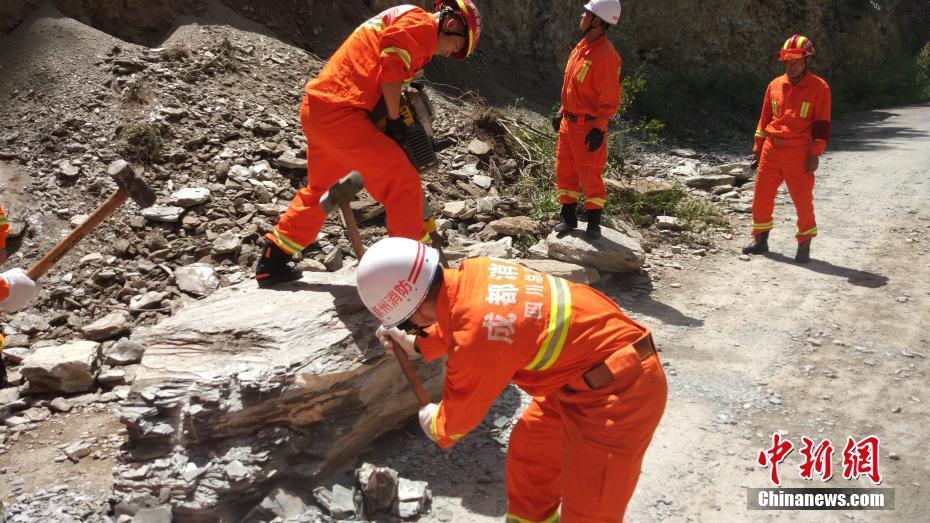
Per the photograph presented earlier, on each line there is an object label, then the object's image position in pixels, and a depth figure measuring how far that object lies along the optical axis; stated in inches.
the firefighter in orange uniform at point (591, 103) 211.0
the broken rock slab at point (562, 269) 198.4
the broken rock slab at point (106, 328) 173.5
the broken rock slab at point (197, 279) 190.1
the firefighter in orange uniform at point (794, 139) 234.7
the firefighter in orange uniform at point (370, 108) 141.1
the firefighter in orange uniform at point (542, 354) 88.0
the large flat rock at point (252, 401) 117.1
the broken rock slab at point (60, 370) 150.5
